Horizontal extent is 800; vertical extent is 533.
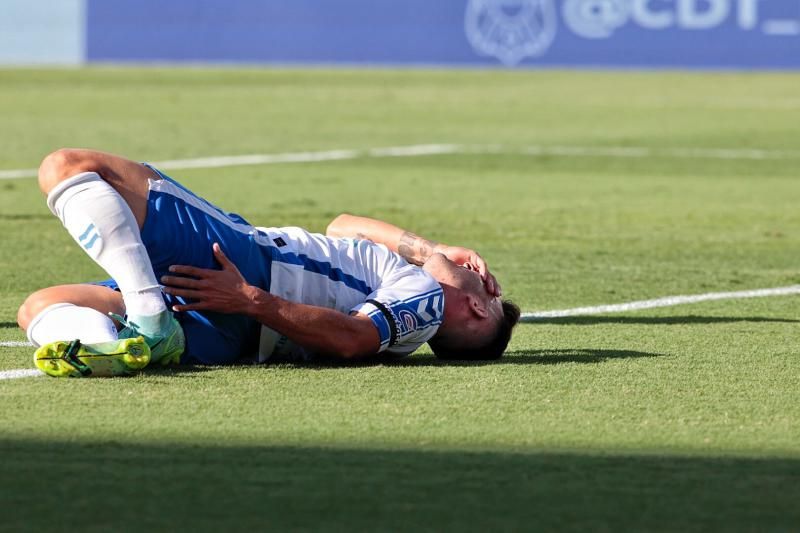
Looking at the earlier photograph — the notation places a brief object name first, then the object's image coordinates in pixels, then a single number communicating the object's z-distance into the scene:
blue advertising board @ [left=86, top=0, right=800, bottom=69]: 65.31
